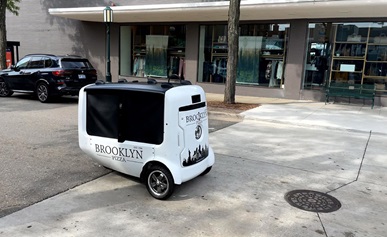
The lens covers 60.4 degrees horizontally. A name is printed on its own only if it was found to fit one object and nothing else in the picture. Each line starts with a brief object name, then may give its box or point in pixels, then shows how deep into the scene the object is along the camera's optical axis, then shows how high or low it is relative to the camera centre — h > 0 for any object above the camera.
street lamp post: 13.05 +1.70
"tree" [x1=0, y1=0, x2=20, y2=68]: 15.67 +0.92
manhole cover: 4.21 -1.74
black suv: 11.24 -0.63
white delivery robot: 4.19 -0.92
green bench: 12.15 -0.79
